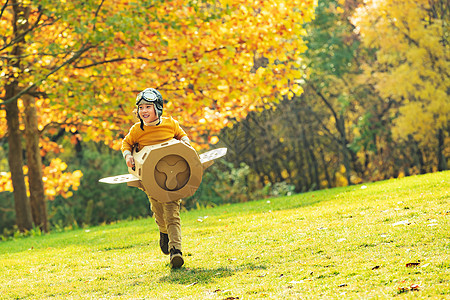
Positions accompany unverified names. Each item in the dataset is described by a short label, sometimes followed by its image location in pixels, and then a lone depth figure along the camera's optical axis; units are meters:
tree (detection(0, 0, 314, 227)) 25.48
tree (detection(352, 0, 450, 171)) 44.00
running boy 12.63
